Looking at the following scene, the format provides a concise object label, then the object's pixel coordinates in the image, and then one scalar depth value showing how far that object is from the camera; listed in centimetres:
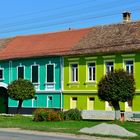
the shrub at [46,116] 3831
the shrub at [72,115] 3944
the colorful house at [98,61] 4372
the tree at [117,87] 3609
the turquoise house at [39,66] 5009
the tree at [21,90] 4597
